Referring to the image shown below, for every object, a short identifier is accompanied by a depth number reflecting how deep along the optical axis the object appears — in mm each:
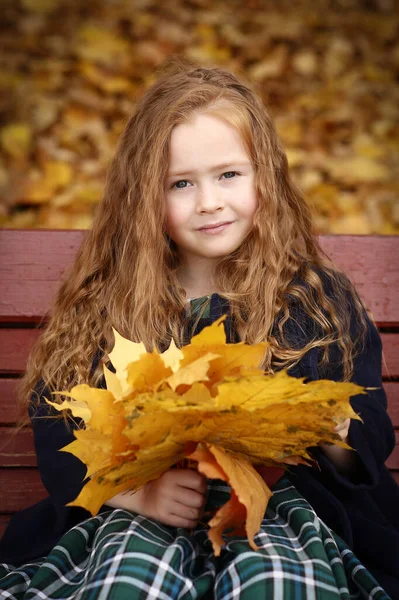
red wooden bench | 1596
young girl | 1295
